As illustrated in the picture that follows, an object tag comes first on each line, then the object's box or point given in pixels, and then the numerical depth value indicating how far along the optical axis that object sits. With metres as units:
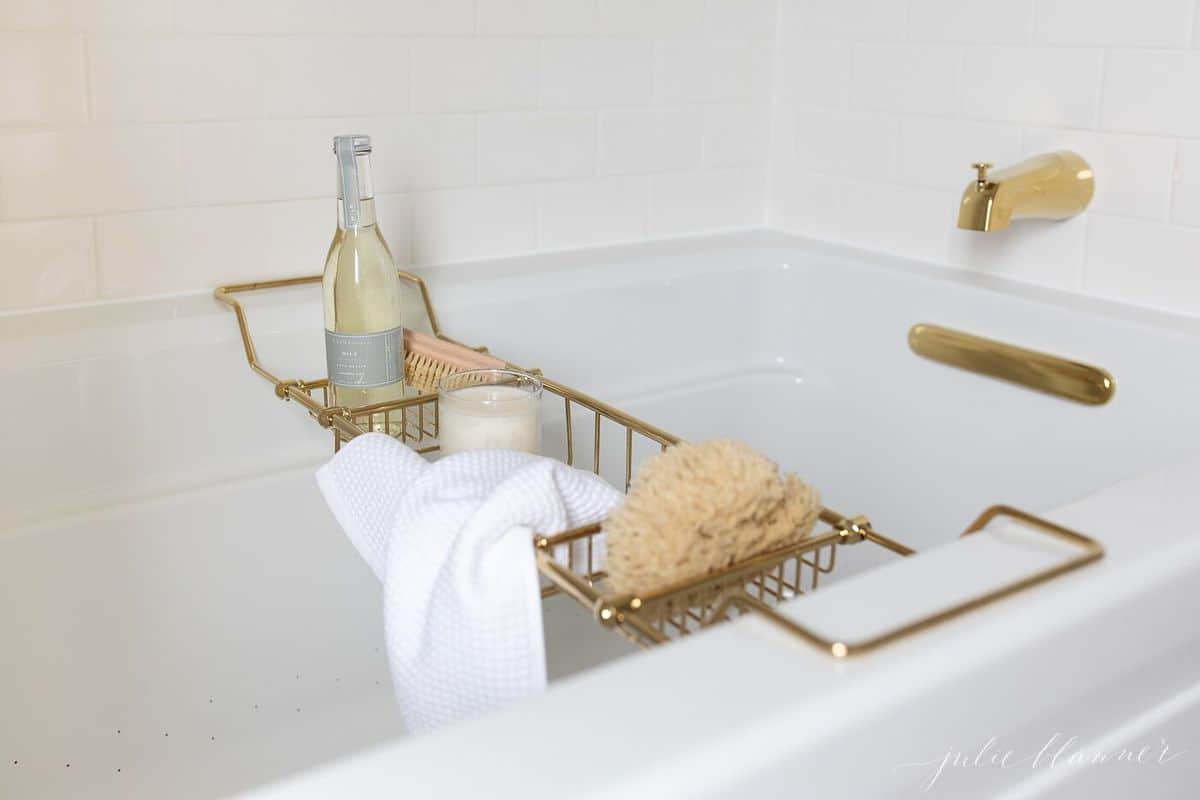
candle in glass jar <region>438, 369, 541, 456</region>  0.89
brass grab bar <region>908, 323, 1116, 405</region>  1.23
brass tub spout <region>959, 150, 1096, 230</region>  1.22
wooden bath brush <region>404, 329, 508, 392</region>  1.07
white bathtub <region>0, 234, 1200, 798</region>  0.48
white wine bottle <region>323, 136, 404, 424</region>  1.01
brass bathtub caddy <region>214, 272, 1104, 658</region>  0.55
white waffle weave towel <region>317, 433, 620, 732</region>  0.63
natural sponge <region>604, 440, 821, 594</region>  0.60
